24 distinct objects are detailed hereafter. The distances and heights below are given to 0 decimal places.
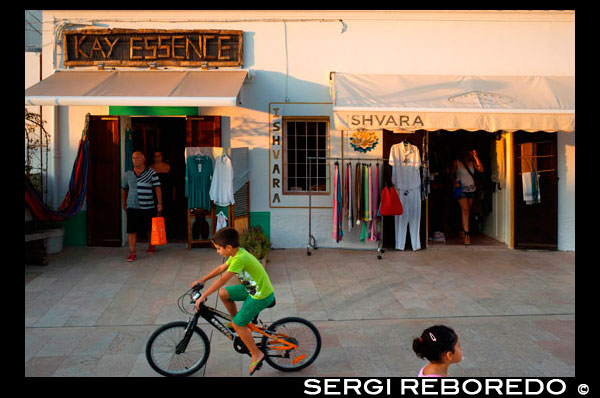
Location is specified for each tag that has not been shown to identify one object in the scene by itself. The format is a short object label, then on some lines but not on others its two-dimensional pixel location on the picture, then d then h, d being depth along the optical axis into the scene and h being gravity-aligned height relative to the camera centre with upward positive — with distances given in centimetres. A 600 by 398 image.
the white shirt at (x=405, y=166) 1037 +30
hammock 935 -23
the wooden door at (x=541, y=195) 1060 -27
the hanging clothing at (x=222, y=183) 966 -2
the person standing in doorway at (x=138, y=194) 941 -21
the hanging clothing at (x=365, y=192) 1011 -19
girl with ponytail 327 -100
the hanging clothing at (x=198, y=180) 978 +4
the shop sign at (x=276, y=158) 1070 +47
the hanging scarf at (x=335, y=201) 1015 -35
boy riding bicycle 477 -88
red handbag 980 -39
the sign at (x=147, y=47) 1043 +256
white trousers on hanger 1046 -71
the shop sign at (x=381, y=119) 931 +106
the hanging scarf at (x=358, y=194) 1014 -22
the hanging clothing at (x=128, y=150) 1092 +64
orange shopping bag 934 -83
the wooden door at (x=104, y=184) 1056 -4
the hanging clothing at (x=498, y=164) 1127 +38
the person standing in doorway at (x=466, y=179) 1122 +6
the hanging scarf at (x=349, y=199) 1015 -32
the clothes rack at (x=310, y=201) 1026 -36
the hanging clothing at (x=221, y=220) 989 -68
